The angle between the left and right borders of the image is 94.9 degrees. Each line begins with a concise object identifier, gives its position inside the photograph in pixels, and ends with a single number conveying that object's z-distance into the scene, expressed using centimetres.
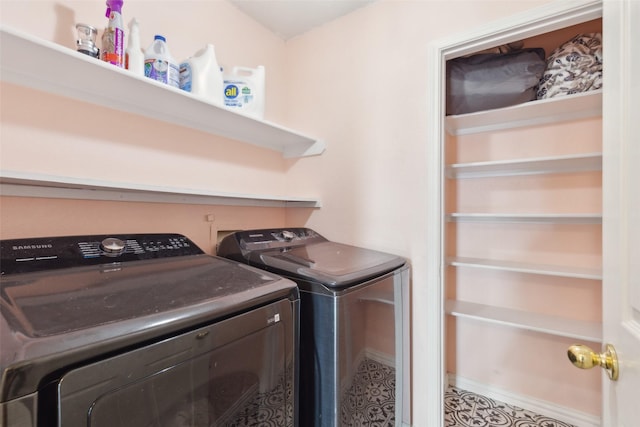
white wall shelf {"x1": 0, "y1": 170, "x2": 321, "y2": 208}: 97
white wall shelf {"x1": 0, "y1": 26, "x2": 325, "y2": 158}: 95
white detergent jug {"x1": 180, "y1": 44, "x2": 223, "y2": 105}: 137
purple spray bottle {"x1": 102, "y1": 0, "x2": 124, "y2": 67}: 113
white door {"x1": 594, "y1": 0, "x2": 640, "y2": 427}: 58
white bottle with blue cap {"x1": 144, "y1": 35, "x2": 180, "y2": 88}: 125
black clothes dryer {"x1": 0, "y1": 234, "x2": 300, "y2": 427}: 53
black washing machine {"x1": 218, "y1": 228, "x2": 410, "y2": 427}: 113
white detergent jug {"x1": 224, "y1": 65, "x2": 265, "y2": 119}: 156
